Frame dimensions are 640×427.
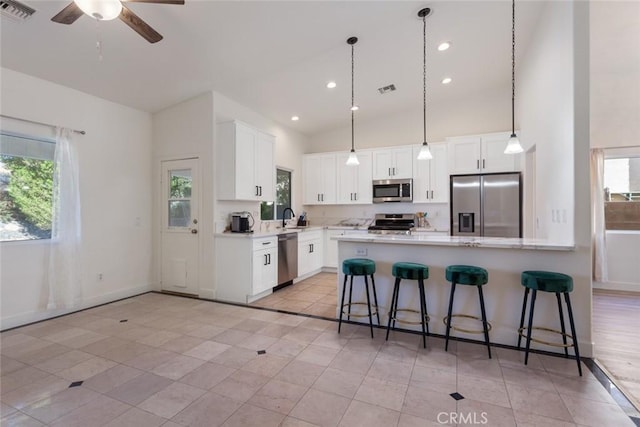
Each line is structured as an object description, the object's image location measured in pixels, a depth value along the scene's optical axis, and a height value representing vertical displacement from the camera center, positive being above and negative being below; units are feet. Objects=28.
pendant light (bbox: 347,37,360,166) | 11.68 +2.35
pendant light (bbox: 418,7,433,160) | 10.53 +7.19
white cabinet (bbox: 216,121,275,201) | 14.12 +2.55
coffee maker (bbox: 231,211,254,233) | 14.46 -0.52
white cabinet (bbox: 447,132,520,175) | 16.17 +3.24
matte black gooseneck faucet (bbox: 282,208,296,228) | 19.53 -0.04
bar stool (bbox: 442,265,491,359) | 8.76 -2.06
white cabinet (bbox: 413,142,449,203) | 17.75 +2.18
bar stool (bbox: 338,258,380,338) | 10.17 -2.05
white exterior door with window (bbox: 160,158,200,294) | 14.67 -0.67
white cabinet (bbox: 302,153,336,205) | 20.76 +2.46
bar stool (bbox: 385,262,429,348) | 9.41 -2.21
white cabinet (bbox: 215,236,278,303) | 13.55 -2.62
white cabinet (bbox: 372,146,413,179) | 18.63 +3.20
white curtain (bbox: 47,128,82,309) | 11.58 -0.58
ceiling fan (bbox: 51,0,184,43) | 5.73 +4.65
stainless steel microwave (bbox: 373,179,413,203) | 18.45 +1.41
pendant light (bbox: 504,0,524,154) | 9.30 +2.10
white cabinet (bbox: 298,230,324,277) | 17.60 -2.49
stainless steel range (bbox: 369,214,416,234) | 18.56 -0.72
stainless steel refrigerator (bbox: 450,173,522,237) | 15.49 +0.39
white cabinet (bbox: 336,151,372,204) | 19.71 +2.20
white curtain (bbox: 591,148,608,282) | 14.90 -0.07
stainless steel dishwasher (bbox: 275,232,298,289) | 15.74 -2.54
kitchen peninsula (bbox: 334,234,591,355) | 8.77 -2.07
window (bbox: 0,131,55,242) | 10.65 +1.01
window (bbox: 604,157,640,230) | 15.48 +1.01
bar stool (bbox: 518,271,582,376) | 7.94 -2.13
